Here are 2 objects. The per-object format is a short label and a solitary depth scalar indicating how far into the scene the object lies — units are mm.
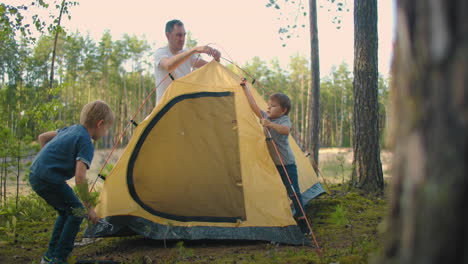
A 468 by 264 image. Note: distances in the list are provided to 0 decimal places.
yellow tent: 3895
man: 4289
